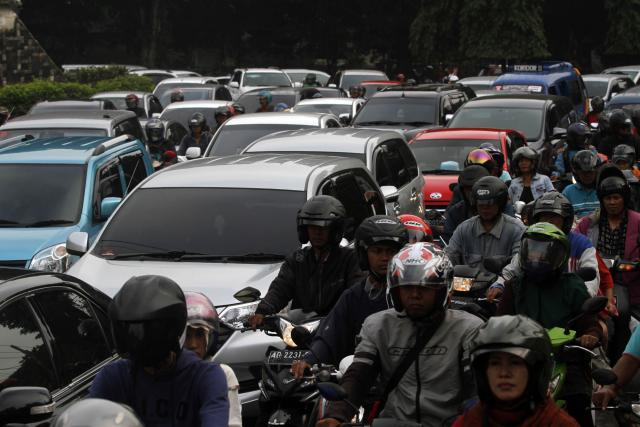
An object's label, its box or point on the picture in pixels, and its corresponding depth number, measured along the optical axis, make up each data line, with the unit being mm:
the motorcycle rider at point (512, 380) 4473
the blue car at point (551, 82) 27625
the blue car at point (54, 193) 11828
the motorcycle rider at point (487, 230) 9555
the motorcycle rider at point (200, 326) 5445
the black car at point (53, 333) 5789
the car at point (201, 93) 31644
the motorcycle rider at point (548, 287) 6984
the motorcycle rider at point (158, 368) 4598
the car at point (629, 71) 42438
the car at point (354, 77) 40969
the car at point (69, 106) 22578
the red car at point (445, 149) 16797
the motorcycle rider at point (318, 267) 8281
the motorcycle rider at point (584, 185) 11703
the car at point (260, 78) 37625
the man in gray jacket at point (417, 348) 5539
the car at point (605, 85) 33375
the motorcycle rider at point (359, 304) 6688
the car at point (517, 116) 20984
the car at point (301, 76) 44188
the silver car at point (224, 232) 8703
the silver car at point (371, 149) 13398
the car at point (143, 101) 28547
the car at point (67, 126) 16562
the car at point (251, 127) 16359
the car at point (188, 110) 24641
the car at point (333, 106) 25484
